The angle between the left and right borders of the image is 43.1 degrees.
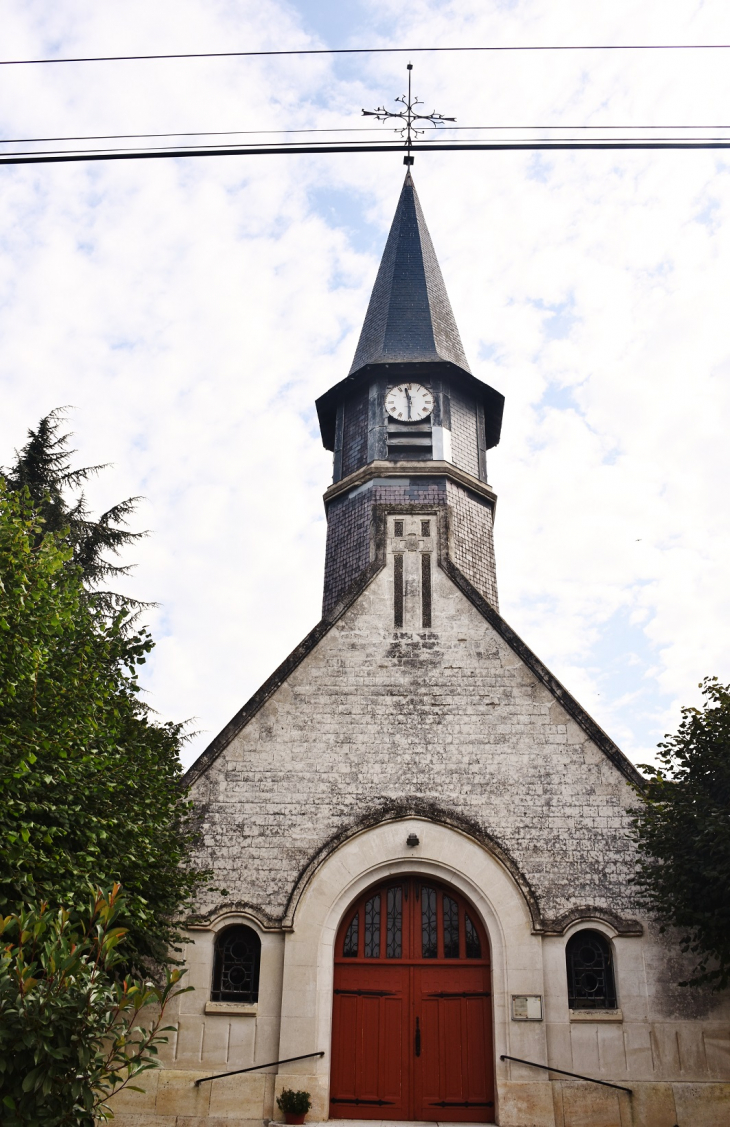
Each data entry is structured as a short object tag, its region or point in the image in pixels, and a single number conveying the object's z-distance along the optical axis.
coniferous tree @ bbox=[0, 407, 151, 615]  20.91
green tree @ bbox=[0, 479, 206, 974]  9.63
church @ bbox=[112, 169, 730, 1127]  12.04
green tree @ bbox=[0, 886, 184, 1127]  5.91
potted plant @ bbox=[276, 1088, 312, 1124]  11.59
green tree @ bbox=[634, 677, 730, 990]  11.27
